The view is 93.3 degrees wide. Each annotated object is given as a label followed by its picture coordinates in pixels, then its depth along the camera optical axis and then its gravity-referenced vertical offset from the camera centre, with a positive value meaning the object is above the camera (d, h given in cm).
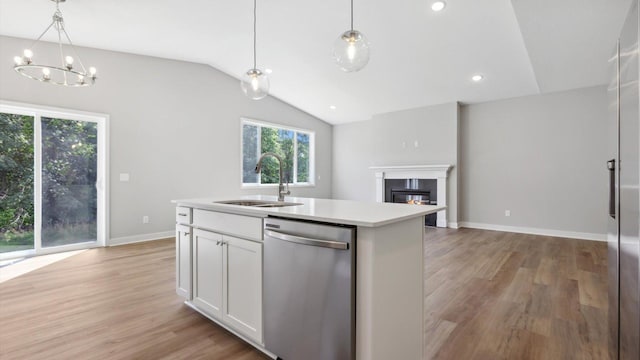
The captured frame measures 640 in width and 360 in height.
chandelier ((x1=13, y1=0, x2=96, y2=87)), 330 +163
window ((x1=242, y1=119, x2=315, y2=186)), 665 +67
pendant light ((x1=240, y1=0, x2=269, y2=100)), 303 +96
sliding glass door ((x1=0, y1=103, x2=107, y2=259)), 394 -2
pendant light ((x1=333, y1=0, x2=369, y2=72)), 236 +102
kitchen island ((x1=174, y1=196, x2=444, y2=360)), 136 -50
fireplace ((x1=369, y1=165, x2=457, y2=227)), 614 -9
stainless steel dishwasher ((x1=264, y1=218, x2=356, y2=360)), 137 -56
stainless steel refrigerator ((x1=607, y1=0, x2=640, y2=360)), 118 -8
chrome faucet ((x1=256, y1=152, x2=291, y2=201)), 237 -10
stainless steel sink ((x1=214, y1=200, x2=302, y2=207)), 231 -19
